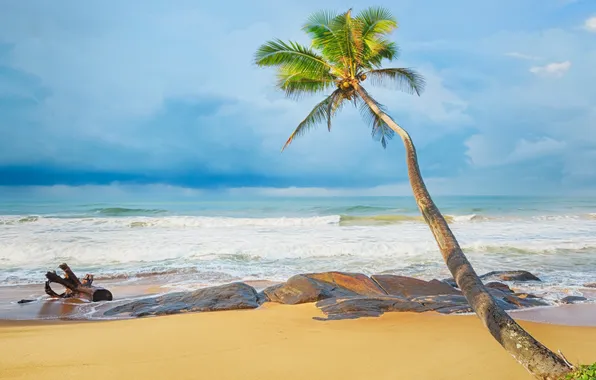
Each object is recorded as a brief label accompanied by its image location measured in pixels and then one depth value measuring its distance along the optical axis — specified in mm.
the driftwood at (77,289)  8266
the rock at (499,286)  8348
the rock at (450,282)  9387
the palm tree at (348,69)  6251
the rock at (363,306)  6609
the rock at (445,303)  6898
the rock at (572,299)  7824
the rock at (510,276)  10248
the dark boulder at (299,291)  7736
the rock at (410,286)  8250
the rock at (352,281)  8248
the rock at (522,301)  7418
